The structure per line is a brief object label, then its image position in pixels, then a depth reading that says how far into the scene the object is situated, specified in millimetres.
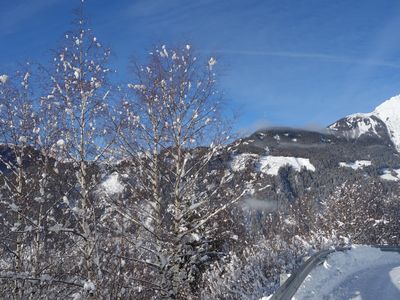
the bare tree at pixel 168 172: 11445
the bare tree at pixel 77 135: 10594
